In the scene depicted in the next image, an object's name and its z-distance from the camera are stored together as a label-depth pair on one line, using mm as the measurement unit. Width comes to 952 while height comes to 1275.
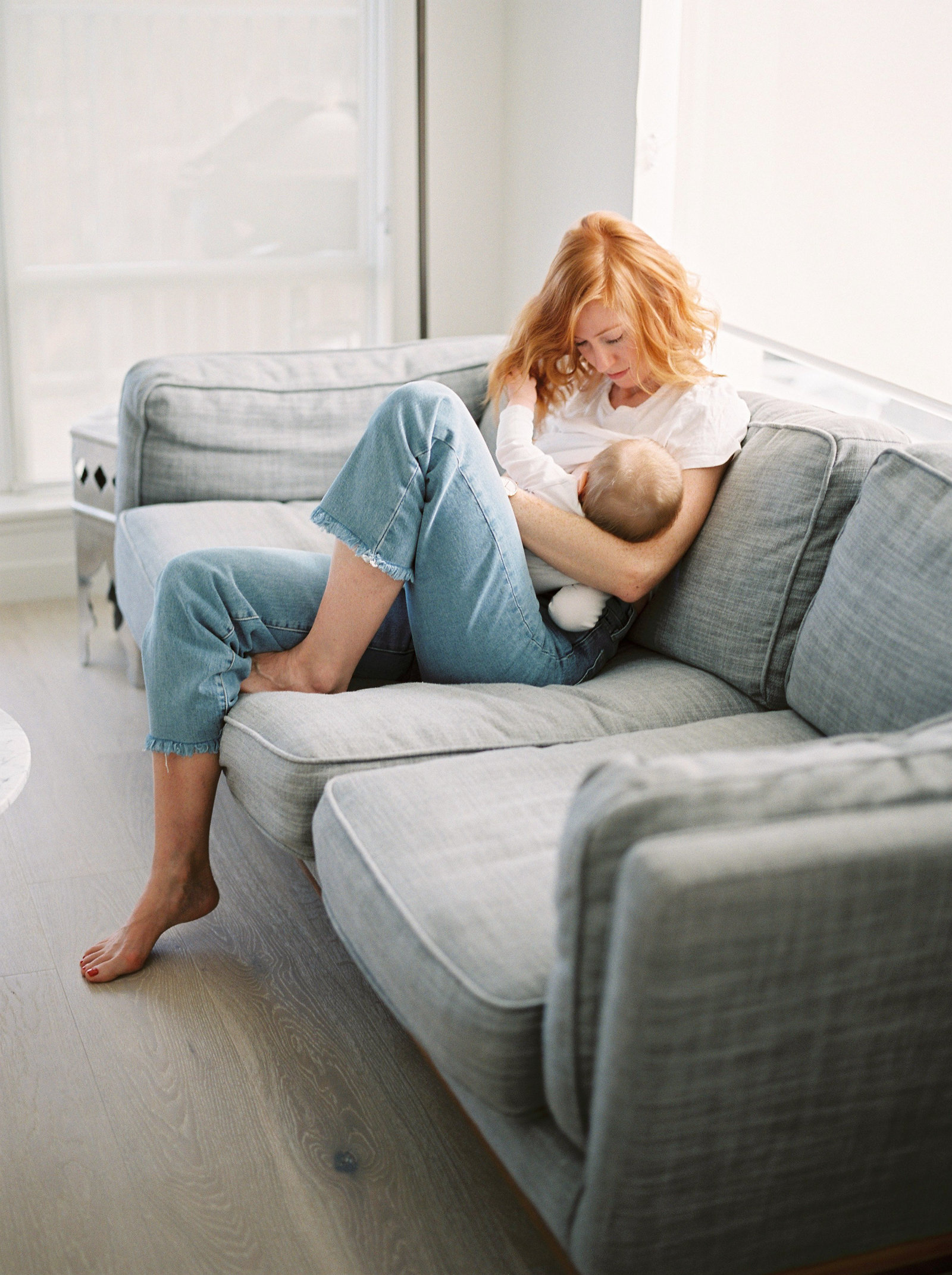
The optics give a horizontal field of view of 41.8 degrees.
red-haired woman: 1697
